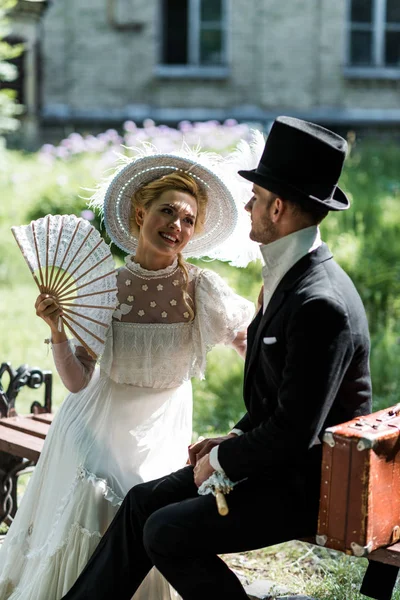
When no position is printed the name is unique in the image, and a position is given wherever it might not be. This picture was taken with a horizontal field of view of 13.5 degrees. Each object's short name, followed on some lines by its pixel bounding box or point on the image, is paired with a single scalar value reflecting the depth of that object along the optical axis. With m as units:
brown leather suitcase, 4.78
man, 4.79
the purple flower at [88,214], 15.61
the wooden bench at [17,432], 7.59
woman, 6.03
